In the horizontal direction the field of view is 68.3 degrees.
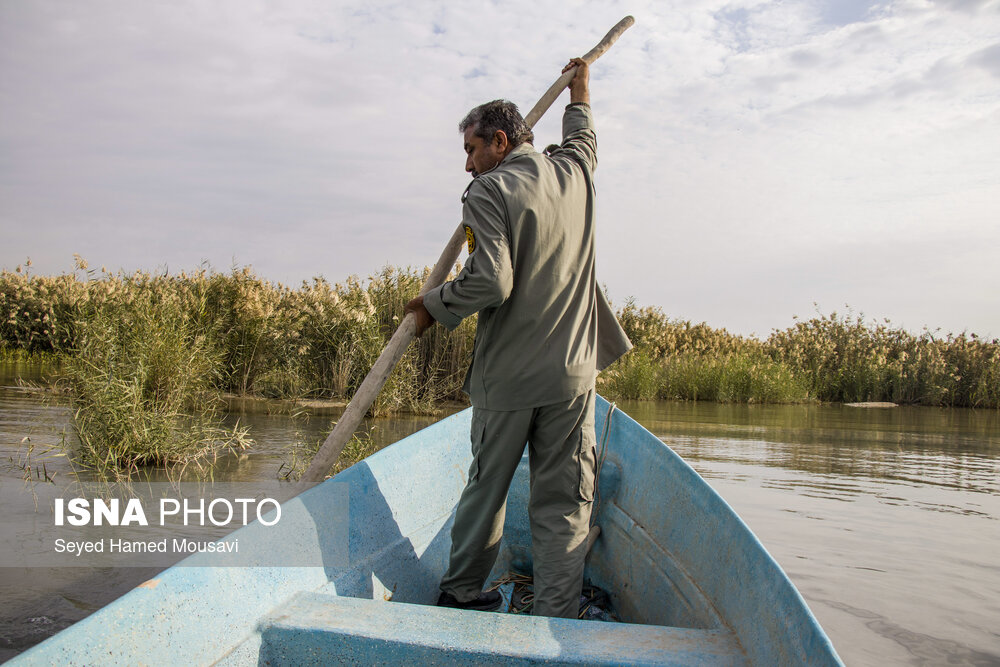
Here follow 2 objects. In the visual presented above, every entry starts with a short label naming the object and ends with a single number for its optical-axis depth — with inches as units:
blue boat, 65.2
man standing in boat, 91.4
